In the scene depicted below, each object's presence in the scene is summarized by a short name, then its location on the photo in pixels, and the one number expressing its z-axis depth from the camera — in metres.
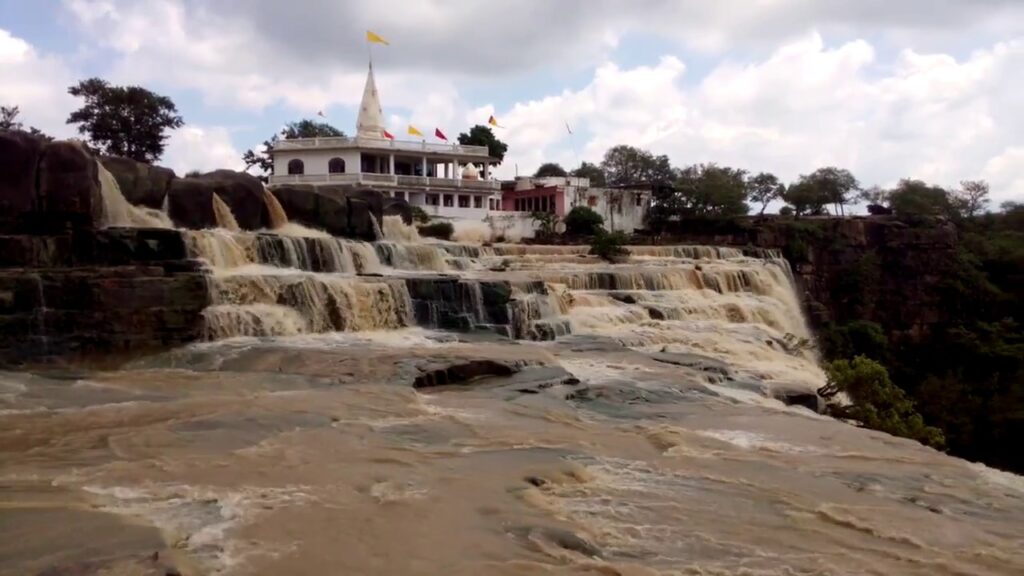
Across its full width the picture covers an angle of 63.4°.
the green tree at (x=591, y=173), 58.18
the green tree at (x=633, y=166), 58.00
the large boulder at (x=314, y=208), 23.66
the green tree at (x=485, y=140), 49.81
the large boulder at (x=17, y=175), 15.67
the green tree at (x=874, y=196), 46.97
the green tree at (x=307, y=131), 50.03
